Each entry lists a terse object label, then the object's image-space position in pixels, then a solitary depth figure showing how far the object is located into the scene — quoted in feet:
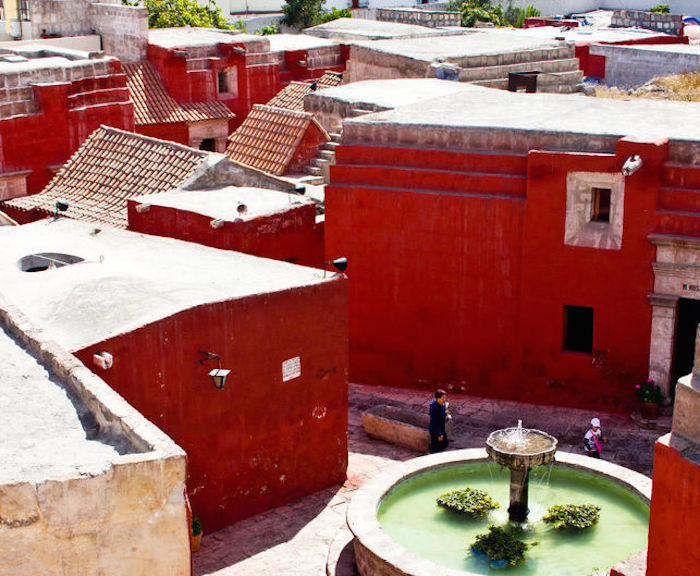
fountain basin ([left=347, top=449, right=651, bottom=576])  40.50
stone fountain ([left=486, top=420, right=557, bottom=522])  43.62
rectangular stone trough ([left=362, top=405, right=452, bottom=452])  56.54
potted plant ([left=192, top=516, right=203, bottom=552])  46.19
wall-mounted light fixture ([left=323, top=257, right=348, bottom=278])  50.47
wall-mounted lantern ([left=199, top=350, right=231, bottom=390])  45.14
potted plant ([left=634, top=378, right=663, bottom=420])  58.90
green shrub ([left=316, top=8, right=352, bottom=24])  185.98
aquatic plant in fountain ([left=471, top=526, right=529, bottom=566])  41.98
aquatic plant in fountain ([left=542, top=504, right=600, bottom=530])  44.29
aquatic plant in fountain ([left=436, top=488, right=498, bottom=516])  45.55
